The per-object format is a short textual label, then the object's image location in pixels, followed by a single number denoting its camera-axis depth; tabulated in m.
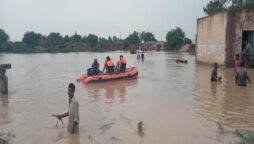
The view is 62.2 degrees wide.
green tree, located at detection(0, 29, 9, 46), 61.50
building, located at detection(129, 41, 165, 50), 67.75
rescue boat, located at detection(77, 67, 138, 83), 11.42
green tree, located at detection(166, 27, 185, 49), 60.90
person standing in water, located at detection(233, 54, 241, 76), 10.33
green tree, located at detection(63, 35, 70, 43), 70.17
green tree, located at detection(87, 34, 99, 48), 72.86
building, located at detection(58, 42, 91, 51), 68.01
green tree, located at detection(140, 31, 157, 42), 82.71
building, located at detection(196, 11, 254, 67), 15.15
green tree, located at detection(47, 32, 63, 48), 67.23
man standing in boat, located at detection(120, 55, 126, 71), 12.26
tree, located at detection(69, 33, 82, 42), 71.49
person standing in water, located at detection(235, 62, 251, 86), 9.10
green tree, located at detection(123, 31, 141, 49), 72.98
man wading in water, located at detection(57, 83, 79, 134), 4.73
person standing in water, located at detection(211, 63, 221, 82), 10.84
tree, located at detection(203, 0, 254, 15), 16.68
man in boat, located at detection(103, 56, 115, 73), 11.98
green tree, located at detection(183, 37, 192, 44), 62.53
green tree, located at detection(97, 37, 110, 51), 71.87
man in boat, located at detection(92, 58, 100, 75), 11.99
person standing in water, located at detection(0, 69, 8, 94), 9.08
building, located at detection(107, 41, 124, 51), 74.56
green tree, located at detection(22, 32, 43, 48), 65.46
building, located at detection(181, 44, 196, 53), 49.50
